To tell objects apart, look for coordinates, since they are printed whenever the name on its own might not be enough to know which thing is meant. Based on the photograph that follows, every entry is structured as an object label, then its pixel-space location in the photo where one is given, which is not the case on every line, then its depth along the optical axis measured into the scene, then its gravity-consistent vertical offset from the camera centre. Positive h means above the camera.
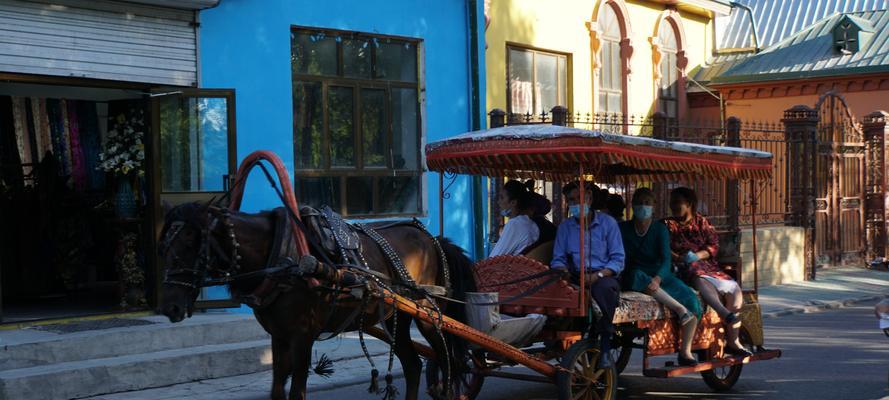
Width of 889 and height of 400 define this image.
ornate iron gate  20.77 -0.30
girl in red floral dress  8.99 -0.75
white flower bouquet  11.55 +0.39
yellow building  17.67 +2.29
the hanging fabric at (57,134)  12.30 +0.60
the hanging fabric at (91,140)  12.54 +0.54
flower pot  11.64 -0.18
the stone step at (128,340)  9.52 -1.49
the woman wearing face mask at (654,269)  8.61 -0.78
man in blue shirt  8.00 -0.63
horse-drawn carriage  6.60 -0.75
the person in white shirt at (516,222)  8.97 -0.38
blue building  12.87 +1.18
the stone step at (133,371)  8.94 -1.68
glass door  11.49 +0.39
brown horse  6.42 -0.59
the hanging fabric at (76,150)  12.41 +0.42
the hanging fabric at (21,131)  12.12 +0.64
